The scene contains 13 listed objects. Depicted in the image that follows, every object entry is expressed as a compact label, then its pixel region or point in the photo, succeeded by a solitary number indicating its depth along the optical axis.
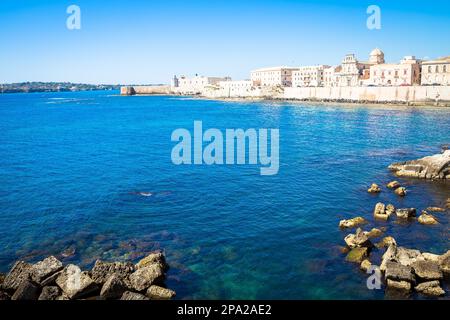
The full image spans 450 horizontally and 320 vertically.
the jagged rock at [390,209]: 20.98
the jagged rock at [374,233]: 18.25
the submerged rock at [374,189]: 25.14
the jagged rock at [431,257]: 15.35
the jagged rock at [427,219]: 19.75
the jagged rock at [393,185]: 25.97
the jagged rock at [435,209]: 21.64
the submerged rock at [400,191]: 24.45
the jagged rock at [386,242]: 17.11
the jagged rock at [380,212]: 20.47
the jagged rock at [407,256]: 15.06
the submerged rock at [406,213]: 20.41
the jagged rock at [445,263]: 14.72
